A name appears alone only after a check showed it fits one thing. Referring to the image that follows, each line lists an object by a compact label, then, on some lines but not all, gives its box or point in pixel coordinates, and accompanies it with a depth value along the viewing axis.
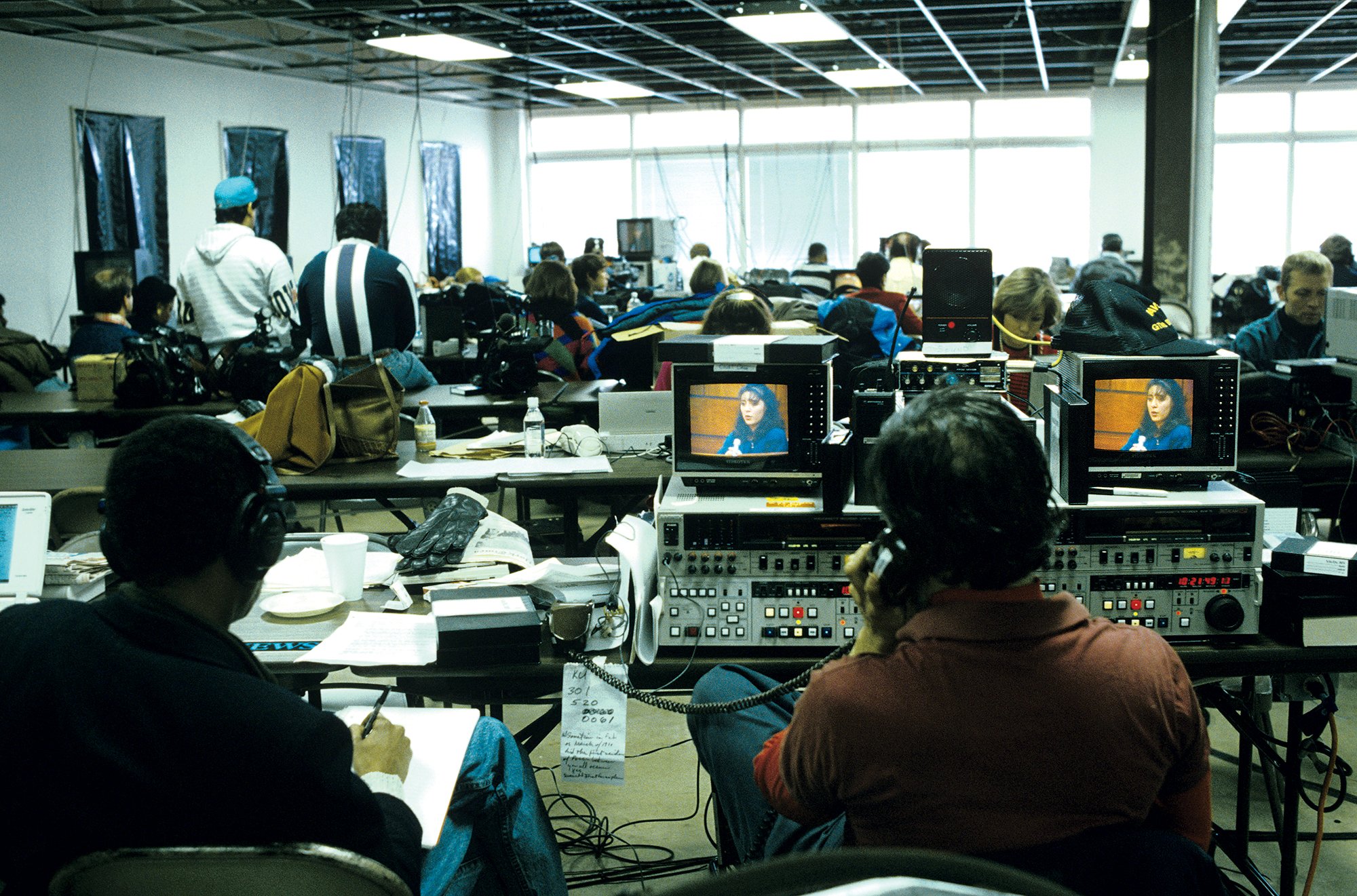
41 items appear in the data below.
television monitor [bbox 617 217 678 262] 12.91
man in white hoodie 5.20
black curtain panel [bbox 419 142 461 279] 13.77
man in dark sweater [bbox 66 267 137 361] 5.78
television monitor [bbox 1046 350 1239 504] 2.38
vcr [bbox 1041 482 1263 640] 2.18
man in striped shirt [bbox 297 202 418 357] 4.61
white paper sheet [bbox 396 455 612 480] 3.54
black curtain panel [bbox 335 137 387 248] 12.02
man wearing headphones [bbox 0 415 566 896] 1.18
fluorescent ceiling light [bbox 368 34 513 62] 8.09
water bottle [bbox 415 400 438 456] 3.83
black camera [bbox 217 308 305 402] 4.65
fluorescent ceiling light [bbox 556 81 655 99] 12.25
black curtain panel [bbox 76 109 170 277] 8.88
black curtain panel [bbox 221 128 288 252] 10.52
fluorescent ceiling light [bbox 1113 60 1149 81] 10.97
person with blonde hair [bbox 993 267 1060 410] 4.01
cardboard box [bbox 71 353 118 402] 4.89
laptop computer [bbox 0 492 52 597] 2.23
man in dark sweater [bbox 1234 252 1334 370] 4.80
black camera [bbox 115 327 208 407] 4.73
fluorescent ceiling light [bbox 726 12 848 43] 7.78
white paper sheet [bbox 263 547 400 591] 2.47
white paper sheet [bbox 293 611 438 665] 2.06
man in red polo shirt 1.21
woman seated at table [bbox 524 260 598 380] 5.96
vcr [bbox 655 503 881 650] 2.19
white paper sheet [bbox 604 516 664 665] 2.17
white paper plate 2.29
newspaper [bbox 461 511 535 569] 2.60
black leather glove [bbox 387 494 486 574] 2.56
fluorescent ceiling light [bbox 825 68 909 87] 10.94
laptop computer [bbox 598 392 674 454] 3.86
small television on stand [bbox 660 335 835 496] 2.43
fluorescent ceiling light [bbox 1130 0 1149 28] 8.02
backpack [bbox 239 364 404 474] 3.54
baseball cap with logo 2.45
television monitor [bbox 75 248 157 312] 8.12
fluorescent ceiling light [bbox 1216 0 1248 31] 6.96
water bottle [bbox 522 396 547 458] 3.77
